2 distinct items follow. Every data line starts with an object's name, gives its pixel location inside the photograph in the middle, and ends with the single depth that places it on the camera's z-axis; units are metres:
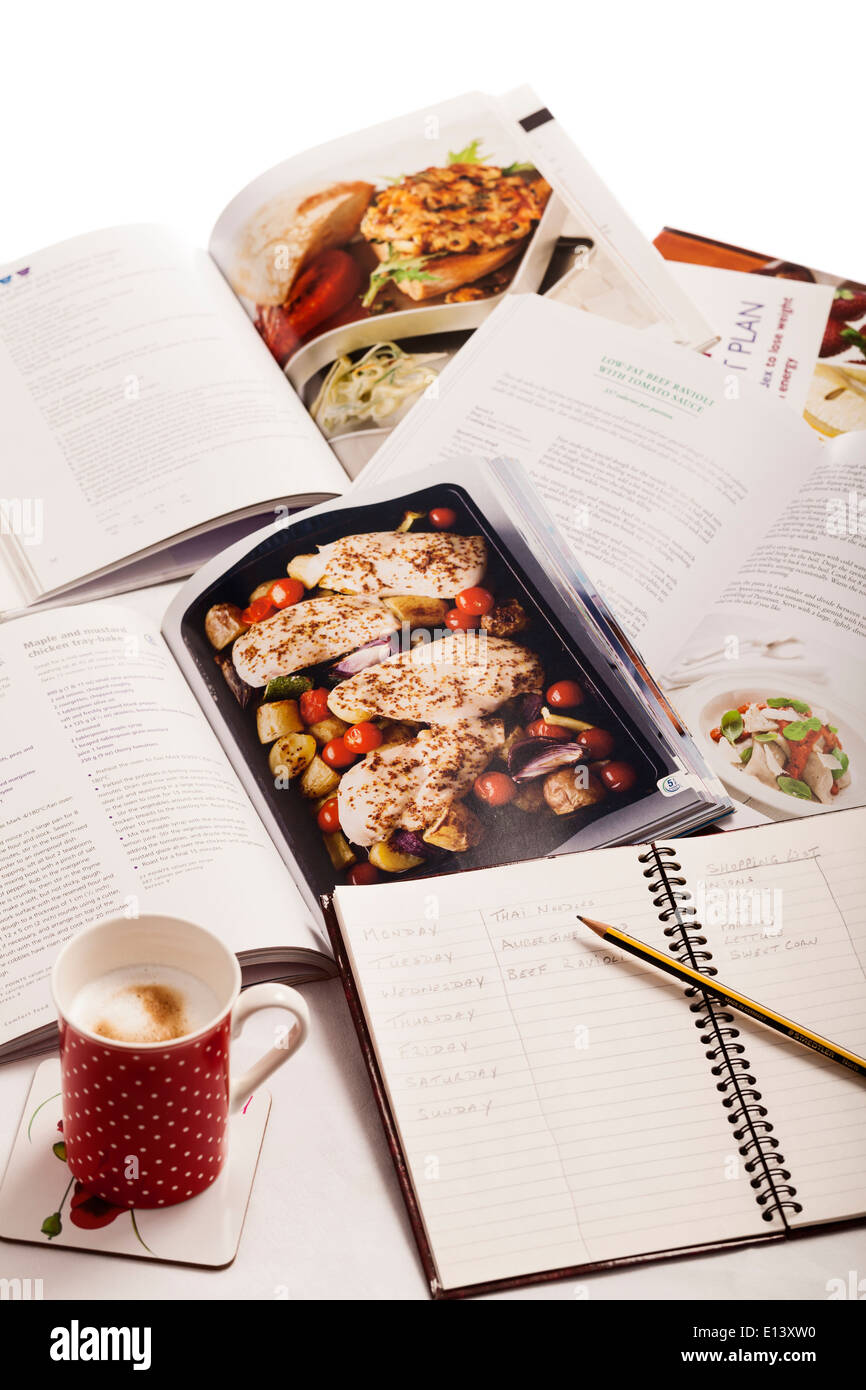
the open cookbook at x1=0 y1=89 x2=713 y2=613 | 0.92
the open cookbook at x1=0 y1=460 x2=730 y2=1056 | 0.68
